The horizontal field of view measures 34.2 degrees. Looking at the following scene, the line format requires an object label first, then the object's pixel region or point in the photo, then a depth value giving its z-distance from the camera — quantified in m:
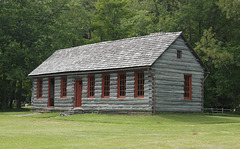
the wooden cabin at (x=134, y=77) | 26.92
